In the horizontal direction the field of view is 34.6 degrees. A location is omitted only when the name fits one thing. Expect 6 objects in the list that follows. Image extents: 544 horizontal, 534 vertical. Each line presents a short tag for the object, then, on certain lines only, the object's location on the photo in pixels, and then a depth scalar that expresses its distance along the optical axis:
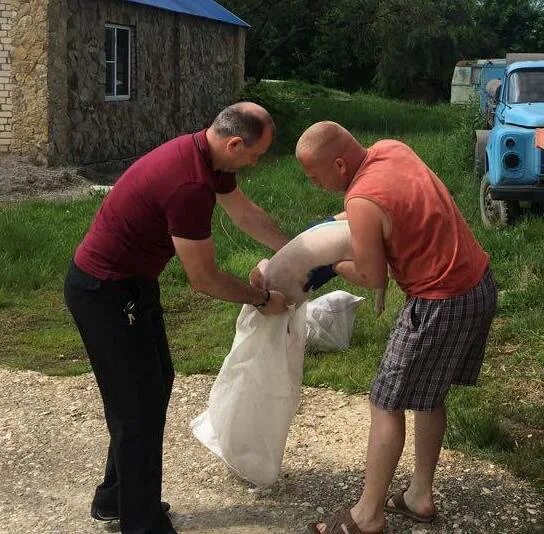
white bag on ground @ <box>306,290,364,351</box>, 5.67
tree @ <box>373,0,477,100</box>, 35.34
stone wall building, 13.23
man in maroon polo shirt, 3.03
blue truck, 9.19
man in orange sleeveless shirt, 3.04
